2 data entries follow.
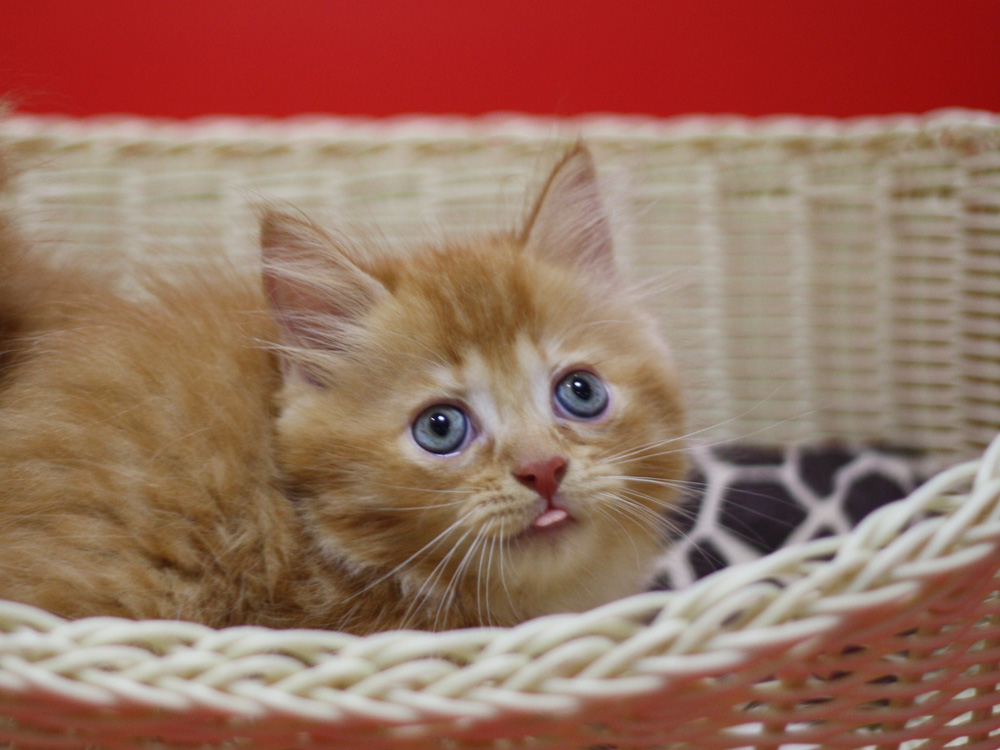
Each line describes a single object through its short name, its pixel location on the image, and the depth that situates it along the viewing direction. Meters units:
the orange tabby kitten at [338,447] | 0.51
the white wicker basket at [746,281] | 0.47
